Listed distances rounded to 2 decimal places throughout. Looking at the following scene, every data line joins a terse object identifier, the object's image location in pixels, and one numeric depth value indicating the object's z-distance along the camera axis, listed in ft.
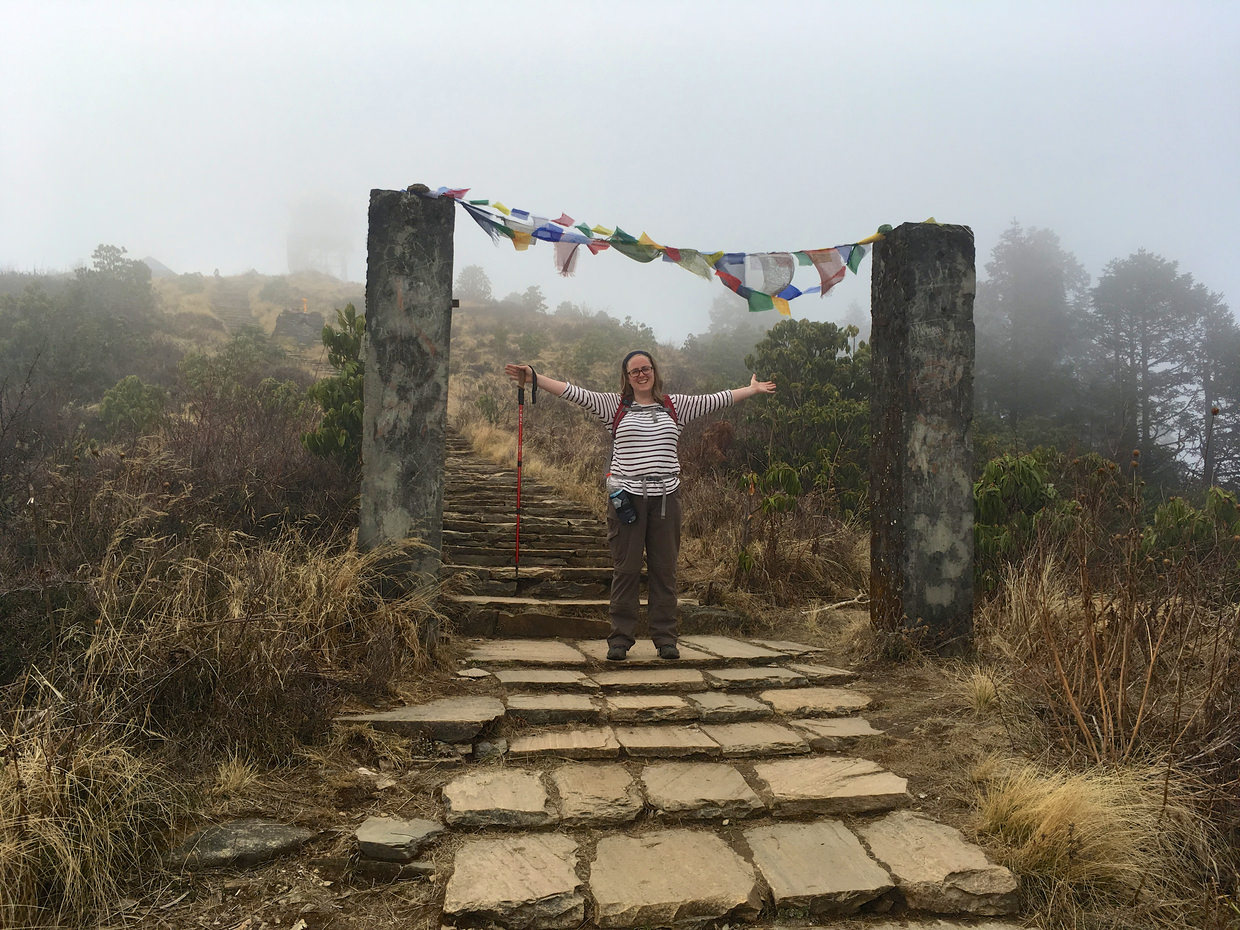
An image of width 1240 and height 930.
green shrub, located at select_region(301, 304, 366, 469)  26.94
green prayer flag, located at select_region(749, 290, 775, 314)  18.39
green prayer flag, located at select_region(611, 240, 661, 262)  17.47
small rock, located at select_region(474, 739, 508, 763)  11.04
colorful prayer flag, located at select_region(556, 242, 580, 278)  17.60
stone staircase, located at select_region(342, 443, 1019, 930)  7.89
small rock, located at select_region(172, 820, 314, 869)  8.07
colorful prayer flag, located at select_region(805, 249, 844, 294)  17.71
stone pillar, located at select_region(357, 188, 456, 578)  14.67
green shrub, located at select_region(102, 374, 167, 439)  37.96
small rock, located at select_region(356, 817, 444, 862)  8.39
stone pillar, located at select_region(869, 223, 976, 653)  15.44
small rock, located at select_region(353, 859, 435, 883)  8.23
